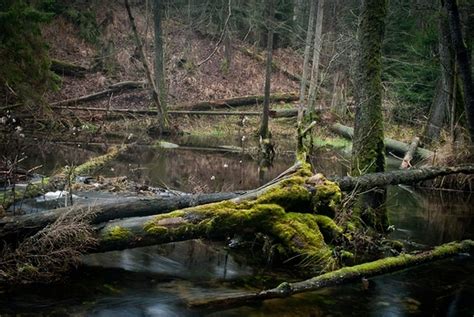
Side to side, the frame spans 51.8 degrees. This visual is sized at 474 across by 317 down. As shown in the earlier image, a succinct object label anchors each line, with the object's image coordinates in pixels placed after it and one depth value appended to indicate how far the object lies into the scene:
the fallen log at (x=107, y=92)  24.14
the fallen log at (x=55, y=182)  9.30
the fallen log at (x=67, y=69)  27.63
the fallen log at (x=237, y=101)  28.72
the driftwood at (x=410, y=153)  15.32
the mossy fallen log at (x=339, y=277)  6.36
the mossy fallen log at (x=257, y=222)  7.31
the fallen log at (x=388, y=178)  9.20
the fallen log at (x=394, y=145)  16.54
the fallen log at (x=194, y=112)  24.15
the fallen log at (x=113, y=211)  6.81
